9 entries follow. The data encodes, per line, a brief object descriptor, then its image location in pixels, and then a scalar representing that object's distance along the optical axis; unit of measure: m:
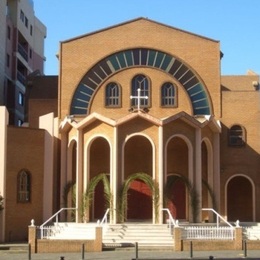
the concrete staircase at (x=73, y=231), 31.09
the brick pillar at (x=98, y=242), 28.52
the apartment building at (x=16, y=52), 48.56
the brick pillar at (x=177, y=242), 28.64
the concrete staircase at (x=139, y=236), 29.69
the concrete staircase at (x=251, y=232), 31.80
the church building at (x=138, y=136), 33.19
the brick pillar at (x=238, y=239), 29.14
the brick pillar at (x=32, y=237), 28.75
